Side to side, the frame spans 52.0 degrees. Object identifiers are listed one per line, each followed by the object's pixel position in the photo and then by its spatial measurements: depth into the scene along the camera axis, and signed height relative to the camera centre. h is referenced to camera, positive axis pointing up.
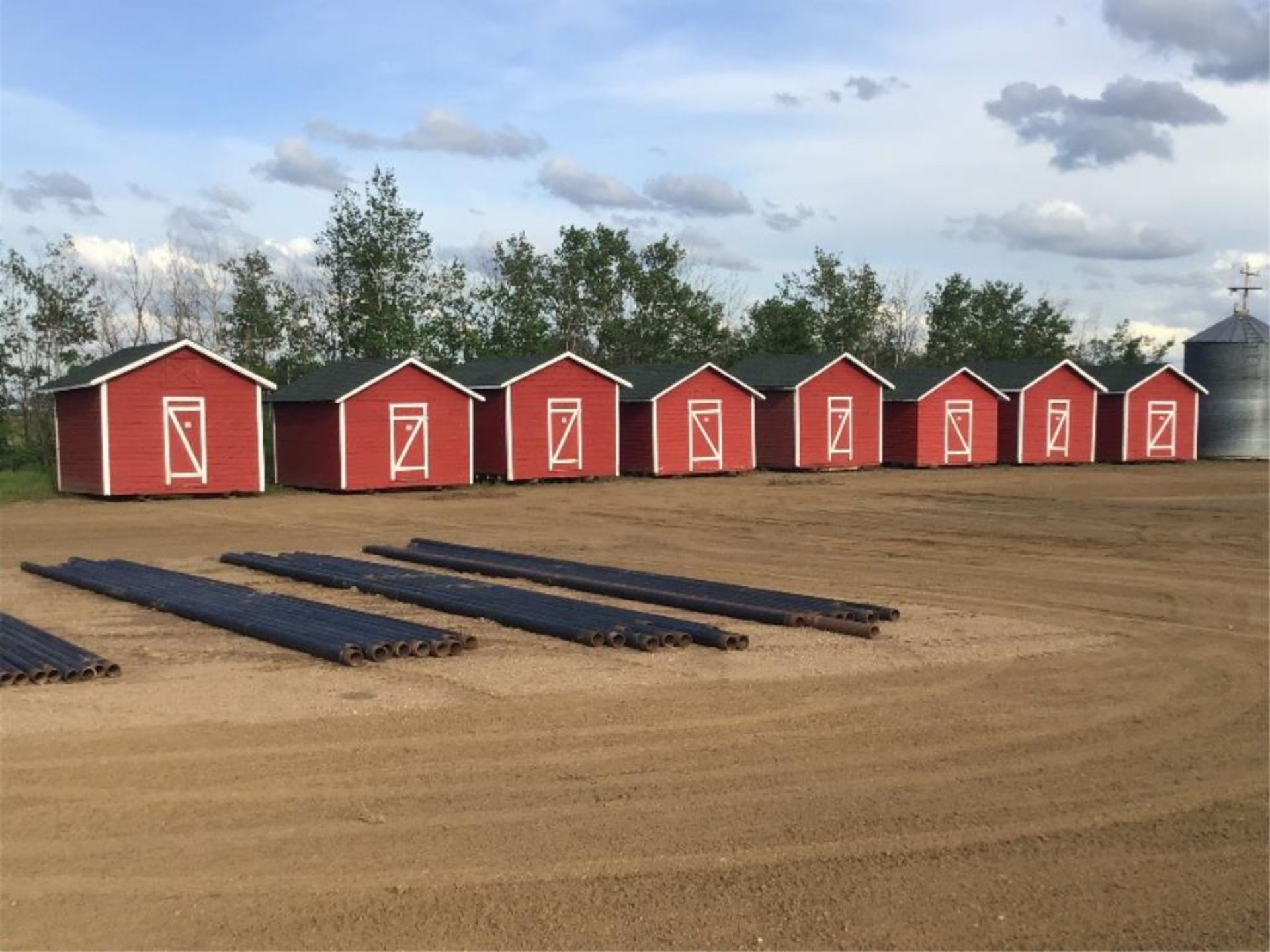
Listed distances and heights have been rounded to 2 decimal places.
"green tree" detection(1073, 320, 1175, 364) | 71.06 +2.85
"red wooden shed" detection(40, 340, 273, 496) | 26.20 -0.15
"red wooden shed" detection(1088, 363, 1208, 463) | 46.56 -0.50
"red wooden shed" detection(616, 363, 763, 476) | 35.44 -0.38
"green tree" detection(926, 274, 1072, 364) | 67.31 +4.25
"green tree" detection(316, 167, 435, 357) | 46.59 +5.15
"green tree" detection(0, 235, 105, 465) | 37.59 +2.35
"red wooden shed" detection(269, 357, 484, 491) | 29.28 -0.35
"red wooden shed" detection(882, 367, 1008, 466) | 41.47 -0.48
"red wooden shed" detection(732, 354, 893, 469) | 38.38 -0.19
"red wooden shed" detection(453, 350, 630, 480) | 32.66 -0.22
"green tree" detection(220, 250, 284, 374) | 44.47 +3.29
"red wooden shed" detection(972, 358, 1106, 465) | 44.03 -0.36
